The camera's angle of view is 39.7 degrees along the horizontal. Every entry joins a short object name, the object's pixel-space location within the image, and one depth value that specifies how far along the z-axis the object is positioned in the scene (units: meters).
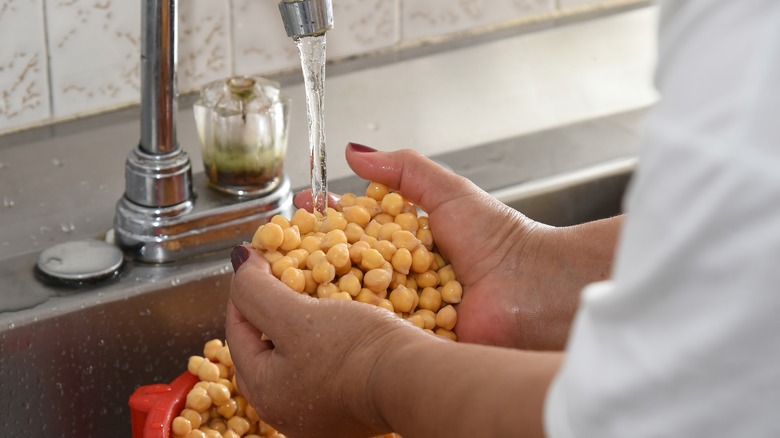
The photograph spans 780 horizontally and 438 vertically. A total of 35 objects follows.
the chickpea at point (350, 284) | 0.80
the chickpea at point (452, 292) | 0.85
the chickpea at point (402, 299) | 0.81
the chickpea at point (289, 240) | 0.82
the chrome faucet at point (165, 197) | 0.90
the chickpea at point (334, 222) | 0.85
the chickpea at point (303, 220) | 0.85
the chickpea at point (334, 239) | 0.83
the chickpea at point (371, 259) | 0.81
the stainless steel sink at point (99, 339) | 0.90
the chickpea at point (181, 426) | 0.80
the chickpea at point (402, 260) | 0.82
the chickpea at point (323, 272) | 0.78
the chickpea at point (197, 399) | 0.83
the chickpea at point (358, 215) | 0.86
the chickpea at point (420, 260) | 0.84
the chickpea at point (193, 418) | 0.82
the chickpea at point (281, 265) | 0.79
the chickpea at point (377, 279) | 0.80
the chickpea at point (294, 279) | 0.77
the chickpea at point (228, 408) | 0.86
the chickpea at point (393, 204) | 0.86
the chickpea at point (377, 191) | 0.89
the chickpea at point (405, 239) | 0.83
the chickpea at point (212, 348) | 0.89
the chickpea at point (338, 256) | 0.80
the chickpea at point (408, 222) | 0.86
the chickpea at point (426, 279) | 0.85
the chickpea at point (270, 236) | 0.80
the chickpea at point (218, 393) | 0.84
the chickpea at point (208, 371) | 0.85
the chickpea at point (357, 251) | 0.82
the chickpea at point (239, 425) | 0.86
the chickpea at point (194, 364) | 0.86
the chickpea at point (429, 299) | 0.84
